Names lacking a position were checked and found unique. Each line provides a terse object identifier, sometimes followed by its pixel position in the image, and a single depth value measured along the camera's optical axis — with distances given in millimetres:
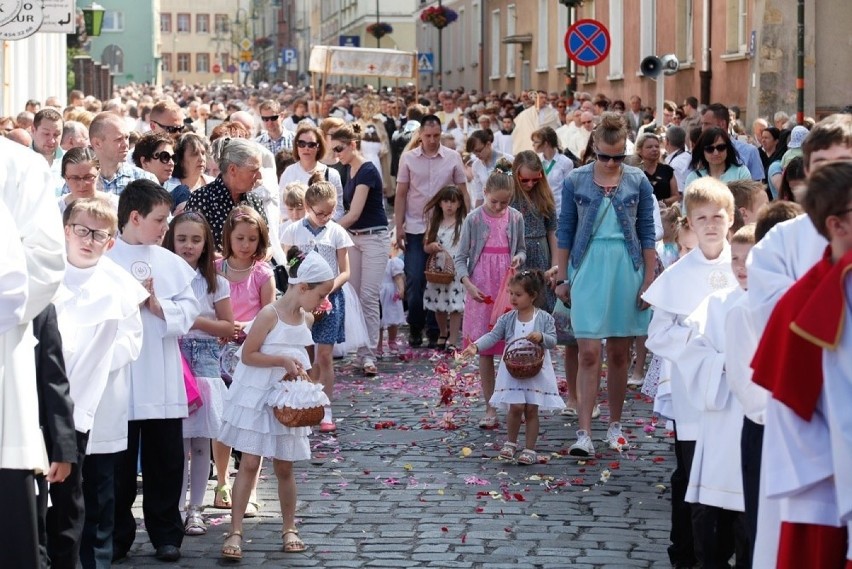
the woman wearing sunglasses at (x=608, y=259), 9828
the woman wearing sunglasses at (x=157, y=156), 10297
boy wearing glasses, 6246
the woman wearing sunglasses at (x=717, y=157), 11898
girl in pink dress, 11703
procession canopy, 33938
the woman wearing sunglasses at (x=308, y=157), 13445
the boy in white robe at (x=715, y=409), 6238
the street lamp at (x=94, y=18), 37562
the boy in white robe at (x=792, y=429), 4652
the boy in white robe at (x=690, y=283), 6863
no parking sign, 23812
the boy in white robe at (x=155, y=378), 7391
